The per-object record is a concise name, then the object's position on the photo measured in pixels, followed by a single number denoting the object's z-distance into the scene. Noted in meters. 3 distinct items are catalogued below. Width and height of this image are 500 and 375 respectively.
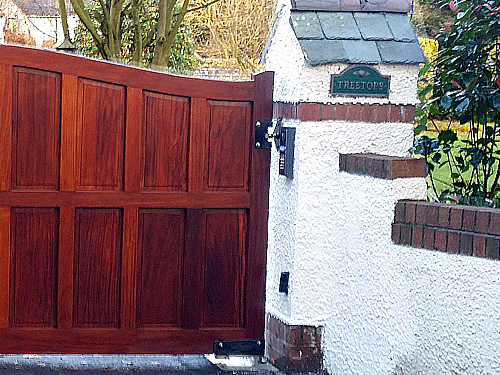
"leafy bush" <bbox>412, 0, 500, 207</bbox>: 4.91
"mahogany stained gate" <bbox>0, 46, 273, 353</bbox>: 4.72
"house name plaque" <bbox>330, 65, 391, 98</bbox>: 4.61
